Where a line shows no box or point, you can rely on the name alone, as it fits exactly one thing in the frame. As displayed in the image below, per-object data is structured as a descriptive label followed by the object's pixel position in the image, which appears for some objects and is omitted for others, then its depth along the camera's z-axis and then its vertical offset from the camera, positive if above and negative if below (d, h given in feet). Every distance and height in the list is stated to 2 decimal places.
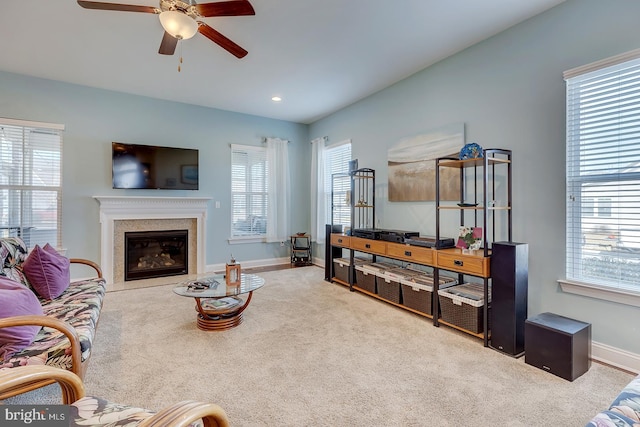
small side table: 19.35 -2.62
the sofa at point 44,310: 5.06 -2.20
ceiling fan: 6.68 +4.60
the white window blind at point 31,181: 13.03 +1.33
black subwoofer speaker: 6.66 -3.05
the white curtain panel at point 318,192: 18.90 +1.25
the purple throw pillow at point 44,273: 7.96 -1.67
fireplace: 15.64 -2.30
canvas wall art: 11.09 +1.98
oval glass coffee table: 9.17 -3.00
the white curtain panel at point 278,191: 19.34 +1.35
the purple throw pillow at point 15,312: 5.06 -1.83
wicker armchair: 2.85 -2.18
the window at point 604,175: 7.15 +0.96
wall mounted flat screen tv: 14.98 +2.34
